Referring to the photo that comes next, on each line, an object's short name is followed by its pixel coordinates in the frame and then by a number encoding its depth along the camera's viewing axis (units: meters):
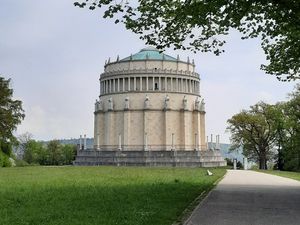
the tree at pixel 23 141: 107.26
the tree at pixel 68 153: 101.00
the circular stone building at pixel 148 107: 87.94
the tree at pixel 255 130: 75.69
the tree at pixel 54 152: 100.14
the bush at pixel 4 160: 60.78
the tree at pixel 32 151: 101.12
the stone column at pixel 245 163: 69.01
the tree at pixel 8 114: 60.08
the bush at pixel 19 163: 71.81
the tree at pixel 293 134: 59.22
